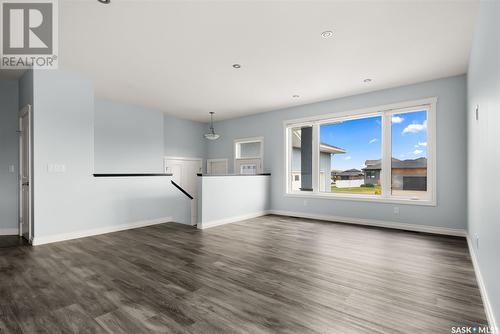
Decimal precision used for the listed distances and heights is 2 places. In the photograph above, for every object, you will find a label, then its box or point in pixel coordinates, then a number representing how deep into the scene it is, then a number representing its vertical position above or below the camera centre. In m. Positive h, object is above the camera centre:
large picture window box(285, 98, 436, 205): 4.93 +0.25
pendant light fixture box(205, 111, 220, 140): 6.89 +1.36
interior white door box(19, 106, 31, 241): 4.16 -0.13
